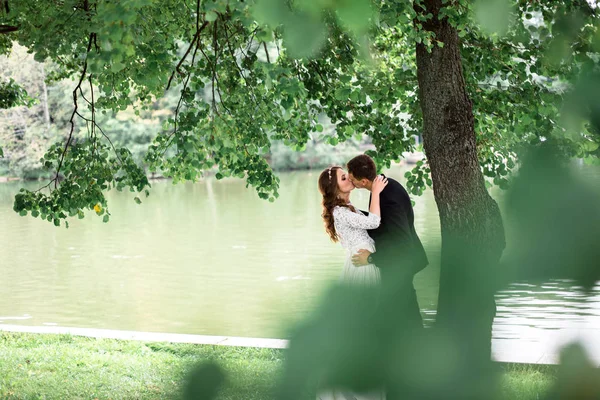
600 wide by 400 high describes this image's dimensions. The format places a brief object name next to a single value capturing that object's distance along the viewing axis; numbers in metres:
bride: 6.28
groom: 6.02
